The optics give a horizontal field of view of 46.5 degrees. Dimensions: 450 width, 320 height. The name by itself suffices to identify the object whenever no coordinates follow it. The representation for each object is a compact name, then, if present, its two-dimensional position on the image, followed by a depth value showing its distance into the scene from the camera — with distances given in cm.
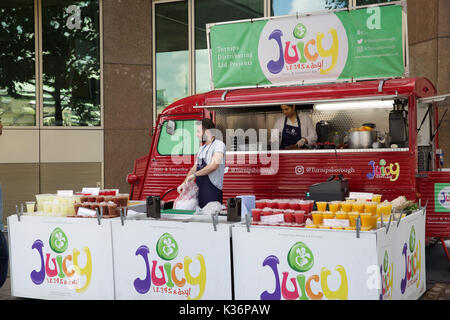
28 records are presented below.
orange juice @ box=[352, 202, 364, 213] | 425
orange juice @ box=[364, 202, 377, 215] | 421
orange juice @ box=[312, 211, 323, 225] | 405
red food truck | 669
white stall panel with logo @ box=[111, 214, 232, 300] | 423
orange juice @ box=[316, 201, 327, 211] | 431
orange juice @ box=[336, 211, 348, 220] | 396
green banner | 683
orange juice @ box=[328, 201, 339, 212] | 430
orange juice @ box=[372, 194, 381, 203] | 475
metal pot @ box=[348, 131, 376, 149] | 698
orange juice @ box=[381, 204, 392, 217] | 428
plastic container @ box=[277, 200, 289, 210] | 446
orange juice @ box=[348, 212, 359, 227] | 390
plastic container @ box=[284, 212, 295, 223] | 418
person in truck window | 782
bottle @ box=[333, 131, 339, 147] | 747
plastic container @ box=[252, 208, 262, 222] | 427
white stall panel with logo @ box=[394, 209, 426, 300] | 436
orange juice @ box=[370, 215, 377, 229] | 389
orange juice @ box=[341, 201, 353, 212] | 428
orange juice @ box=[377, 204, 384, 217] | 427
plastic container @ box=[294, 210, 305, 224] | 416
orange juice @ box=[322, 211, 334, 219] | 402
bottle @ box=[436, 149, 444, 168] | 786
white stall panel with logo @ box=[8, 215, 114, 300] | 470
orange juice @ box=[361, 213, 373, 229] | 386
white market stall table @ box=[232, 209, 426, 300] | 372
